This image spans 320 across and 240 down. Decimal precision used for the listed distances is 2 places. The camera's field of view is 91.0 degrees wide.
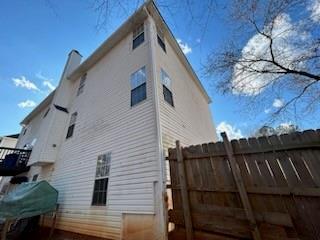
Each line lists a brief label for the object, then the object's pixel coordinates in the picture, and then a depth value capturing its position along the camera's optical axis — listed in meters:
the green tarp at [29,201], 5.16
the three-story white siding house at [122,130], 4.62
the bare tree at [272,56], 5.48
